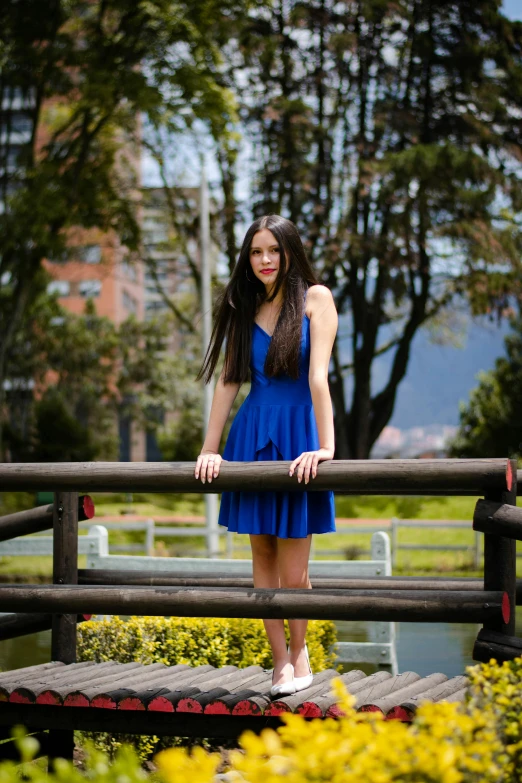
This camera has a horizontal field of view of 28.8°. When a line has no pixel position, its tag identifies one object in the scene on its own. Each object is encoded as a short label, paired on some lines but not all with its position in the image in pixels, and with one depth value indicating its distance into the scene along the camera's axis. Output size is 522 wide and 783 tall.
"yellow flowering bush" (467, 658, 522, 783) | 2.49
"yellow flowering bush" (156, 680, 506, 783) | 1.98
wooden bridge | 3.68
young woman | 3.98
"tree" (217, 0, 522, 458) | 23.41
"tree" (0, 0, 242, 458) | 19.38
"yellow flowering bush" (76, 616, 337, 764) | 6.17
